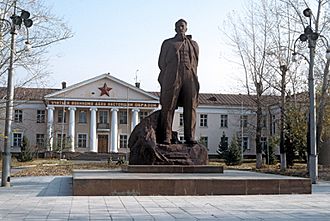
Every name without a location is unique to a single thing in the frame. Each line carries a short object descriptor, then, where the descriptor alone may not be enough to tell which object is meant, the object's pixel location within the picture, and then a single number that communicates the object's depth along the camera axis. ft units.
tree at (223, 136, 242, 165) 131.54
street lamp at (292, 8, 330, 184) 59.52
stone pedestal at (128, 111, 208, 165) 49.32
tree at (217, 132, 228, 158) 182.19
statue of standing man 51.57
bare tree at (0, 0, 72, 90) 53.16
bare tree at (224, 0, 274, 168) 103.65
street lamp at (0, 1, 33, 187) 49.80
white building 188.44
